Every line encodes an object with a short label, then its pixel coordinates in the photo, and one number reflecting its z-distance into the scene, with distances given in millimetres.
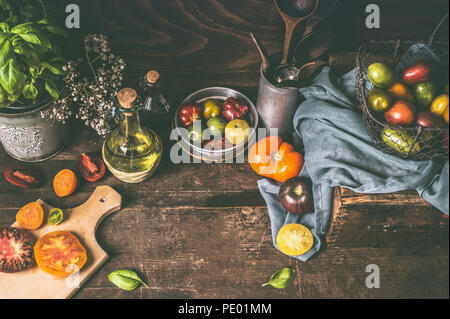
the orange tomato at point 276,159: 894
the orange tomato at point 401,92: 689
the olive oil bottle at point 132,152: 881
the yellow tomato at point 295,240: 833
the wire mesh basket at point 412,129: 643
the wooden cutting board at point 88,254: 800
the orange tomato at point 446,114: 598
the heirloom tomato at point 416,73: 652
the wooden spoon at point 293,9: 795
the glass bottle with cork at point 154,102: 823
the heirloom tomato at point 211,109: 945
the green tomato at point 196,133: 922
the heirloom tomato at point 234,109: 922
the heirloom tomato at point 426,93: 645
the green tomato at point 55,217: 861
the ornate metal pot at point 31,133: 816
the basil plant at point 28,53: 666
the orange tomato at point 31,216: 858
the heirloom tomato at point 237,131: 897
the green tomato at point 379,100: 695
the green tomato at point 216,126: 923
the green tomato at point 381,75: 702
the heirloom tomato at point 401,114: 665
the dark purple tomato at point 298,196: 848
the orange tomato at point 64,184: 913
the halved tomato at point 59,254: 797
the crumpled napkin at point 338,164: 709
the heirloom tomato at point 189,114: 931
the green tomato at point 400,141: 680
